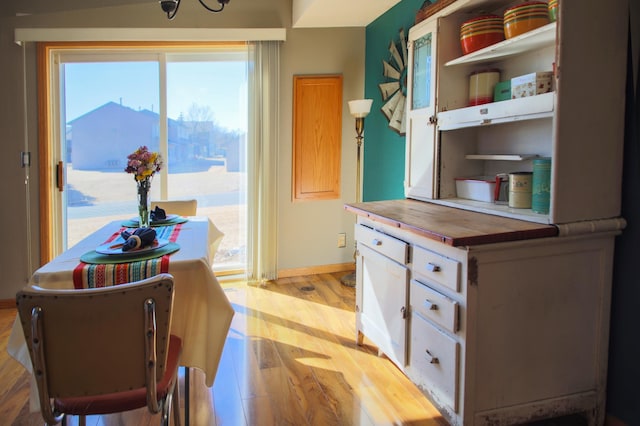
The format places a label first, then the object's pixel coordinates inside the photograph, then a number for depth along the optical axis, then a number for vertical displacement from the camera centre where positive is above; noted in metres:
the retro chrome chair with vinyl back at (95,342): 1.30 -0.47
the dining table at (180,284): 1.72 -0.41
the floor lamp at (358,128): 3.96 +0.44
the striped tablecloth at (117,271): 1.73 -0.35
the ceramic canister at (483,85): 2.42 +0.49
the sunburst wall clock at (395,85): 3.67 +0.76
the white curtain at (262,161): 4.08 +0.14
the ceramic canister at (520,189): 2.09 -0.04
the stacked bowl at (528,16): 2.01 +0.70
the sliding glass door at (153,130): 3.97 +0.40
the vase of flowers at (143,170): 2.31 +0.03
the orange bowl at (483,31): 2.30 +0.73
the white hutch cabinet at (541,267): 1.79 -0.34
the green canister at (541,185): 1.94 -0.02
